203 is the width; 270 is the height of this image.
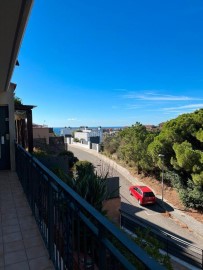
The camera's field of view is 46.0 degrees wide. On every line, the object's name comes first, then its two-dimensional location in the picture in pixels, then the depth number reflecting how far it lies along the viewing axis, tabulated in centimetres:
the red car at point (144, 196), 1633
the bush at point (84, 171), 509
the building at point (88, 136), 4884
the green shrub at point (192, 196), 1560
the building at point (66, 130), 7752
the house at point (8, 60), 223
